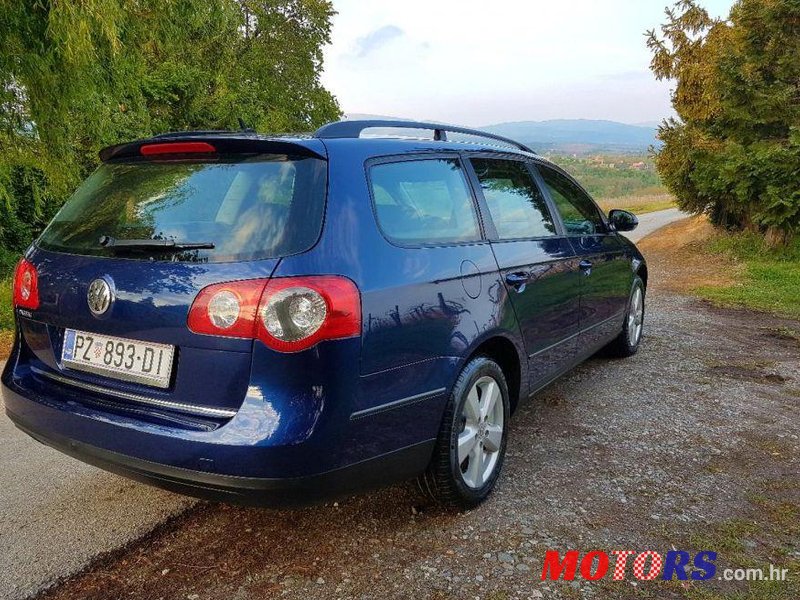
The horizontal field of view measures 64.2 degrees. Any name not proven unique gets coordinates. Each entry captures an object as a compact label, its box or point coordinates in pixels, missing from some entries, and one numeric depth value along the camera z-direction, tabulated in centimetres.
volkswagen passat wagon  220
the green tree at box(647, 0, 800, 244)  1188
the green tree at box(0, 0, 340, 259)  587
